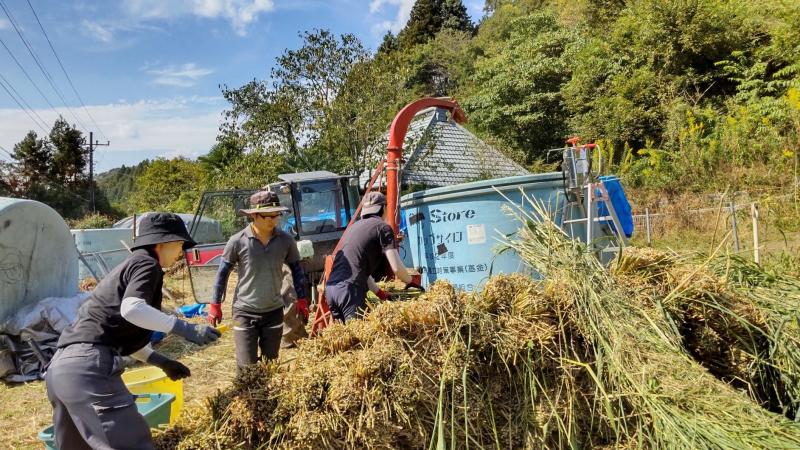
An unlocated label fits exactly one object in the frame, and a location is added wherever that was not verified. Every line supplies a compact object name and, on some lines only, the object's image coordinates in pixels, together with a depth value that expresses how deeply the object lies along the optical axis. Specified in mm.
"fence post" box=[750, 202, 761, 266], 6100
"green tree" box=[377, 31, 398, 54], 45022
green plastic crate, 2820
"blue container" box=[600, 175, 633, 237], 5734
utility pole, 37756
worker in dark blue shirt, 3711
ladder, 5156
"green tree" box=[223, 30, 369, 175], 12781
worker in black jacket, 2271
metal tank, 5234
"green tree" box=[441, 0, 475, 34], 44806
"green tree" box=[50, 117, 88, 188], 37125
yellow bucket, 3617
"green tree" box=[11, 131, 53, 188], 34312
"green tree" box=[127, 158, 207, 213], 26156
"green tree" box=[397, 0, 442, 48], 43875
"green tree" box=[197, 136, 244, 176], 14398
